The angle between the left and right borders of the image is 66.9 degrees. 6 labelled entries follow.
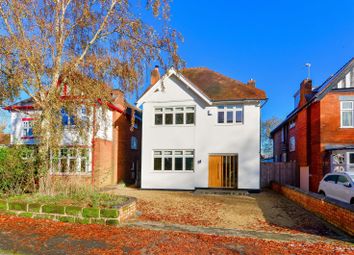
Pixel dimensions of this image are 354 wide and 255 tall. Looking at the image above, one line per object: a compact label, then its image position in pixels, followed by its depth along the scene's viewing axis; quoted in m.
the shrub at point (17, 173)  9.98
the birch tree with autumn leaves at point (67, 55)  9.31
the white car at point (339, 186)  10.96
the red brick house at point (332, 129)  16.14
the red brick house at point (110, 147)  12.55
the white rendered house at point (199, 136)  17.28
